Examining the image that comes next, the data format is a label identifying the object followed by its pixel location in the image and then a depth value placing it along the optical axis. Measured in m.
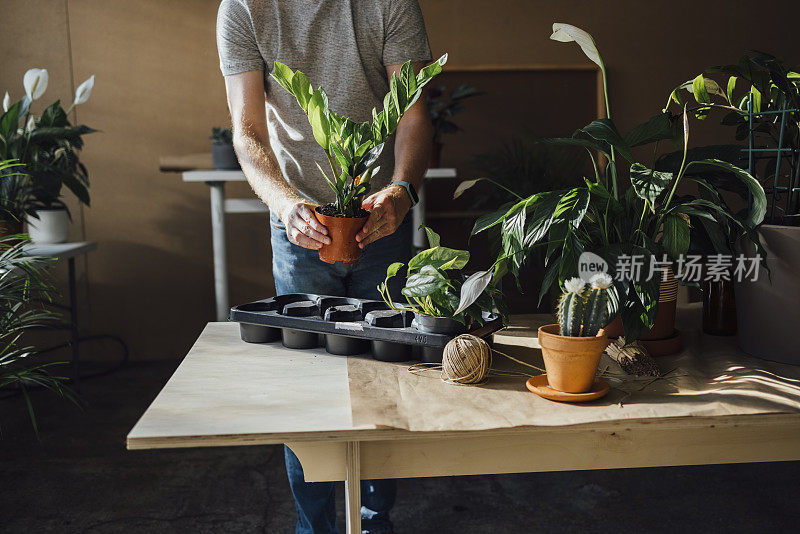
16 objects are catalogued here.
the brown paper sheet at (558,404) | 1.06
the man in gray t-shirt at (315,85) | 1.74
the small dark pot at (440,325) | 1.28
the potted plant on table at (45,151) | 2.75
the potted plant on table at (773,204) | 1.31
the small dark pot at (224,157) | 3.23
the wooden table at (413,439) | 1.01
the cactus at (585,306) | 1.09
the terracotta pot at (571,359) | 1.09
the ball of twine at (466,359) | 1.18
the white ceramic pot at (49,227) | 3.16
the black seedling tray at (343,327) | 1.30
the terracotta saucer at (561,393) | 1.11
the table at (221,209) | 3.16
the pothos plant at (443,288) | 1.25
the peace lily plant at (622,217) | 1.23
